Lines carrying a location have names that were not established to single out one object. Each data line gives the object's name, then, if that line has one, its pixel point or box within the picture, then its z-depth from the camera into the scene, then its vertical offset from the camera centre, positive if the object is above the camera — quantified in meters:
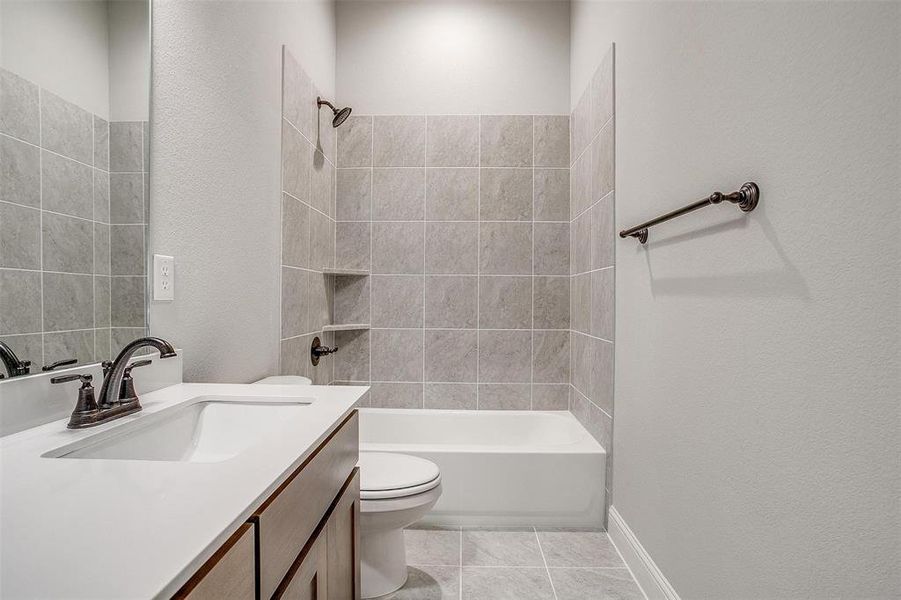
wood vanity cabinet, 0.57 -0.37
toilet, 1.57 -0.67
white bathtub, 2.18 -0.81
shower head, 2.53 +0.97
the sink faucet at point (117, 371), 0.97 -0.14
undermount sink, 0.96 -0.28
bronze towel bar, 1.06 +0.23
